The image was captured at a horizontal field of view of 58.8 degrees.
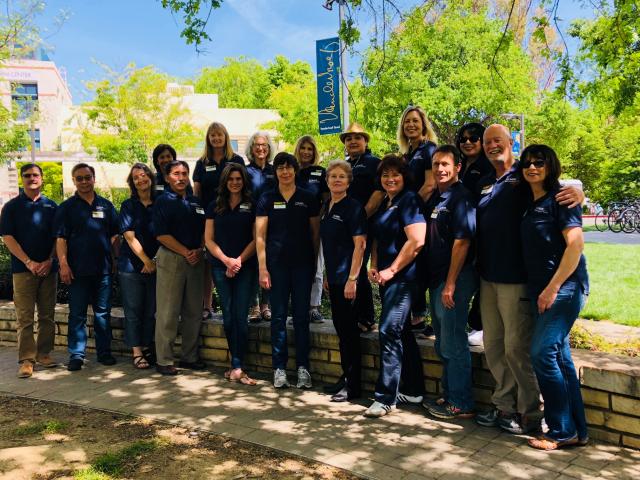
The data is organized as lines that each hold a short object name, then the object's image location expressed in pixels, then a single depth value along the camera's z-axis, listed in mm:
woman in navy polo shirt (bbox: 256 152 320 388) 5133
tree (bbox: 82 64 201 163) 31000
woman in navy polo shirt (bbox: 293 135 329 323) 5688
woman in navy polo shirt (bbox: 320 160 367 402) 4781
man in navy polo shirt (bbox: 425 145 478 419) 4191
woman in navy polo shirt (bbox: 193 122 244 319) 6059
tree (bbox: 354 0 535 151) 22219
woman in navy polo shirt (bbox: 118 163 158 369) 5918
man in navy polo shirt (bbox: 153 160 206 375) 5656
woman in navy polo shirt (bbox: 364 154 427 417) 4441
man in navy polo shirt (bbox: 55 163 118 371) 5996
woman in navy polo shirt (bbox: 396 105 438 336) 4918
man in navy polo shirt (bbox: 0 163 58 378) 5977
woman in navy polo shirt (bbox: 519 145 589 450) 3654
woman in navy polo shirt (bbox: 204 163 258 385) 5418
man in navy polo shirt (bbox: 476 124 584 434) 3957
